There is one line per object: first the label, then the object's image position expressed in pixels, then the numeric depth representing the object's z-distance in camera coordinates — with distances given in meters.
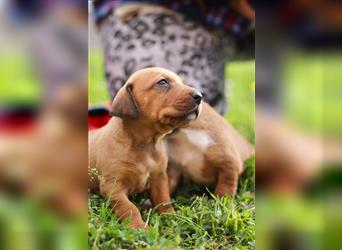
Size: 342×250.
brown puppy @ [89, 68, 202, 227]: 1.10
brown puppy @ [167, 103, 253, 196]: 1.32
